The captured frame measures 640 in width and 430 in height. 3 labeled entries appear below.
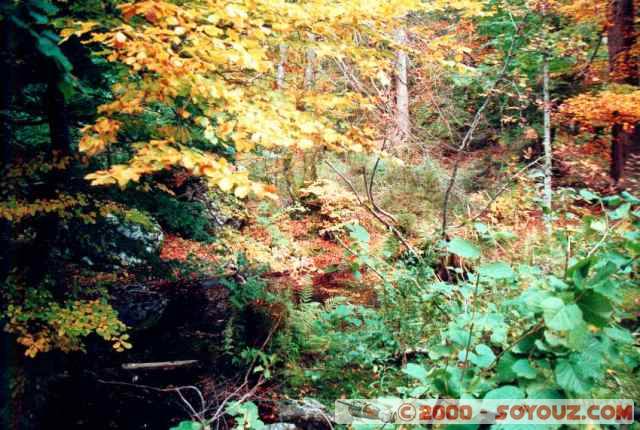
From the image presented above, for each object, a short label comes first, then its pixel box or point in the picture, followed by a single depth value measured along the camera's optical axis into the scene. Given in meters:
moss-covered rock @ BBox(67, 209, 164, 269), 4.91
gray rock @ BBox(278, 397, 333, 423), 4.16
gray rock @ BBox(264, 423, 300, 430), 3.88
